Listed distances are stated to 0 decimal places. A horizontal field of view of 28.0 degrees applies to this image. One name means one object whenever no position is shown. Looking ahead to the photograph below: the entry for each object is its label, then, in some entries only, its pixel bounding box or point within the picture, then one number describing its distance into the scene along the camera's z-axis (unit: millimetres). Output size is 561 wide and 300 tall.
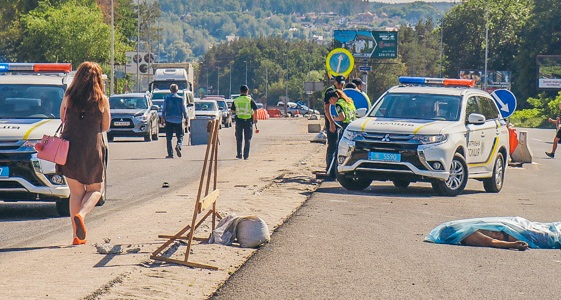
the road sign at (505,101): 24438
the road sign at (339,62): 24703
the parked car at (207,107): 50225
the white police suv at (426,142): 16703
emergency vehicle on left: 13078
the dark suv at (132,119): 36438
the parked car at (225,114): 58531
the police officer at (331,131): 18906
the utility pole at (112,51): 61938
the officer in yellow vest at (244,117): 26188
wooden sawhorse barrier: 9141
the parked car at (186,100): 44625
